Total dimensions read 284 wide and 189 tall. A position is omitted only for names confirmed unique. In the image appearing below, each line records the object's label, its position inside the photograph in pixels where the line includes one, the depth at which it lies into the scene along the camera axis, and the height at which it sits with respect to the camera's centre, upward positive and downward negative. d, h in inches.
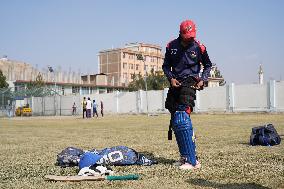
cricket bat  179.6 -32.5
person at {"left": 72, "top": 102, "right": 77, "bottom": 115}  2263.2 -38.9
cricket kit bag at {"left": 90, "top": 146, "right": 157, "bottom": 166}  226.4 -30.1
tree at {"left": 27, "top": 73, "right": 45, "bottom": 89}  3294.0 +150.3
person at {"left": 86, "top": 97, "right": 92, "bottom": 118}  1501.7 -22.6
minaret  2518.5 +154.0
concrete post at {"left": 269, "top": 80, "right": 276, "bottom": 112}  1560.0 +16.9
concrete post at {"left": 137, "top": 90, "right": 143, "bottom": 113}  2095.2 +1.8
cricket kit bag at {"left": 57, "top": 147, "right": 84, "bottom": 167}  232.7 -31.1
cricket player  216.5 +11.7
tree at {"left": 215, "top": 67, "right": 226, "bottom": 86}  4620.1 +297.7
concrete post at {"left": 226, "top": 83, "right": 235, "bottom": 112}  1692.9 +15.4
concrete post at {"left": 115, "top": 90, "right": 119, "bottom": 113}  2235.1 -5.3
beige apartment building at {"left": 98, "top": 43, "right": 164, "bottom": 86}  4589.1 +450.0
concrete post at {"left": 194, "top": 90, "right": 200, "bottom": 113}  1815.9 -21.5
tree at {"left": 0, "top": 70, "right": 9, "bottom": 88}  3034.0 +147.2
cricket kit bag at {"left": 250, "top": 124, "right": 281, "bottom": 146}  324.5 -27.9
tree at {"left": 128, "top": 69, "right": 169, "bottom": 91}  3606.8 +166.3
